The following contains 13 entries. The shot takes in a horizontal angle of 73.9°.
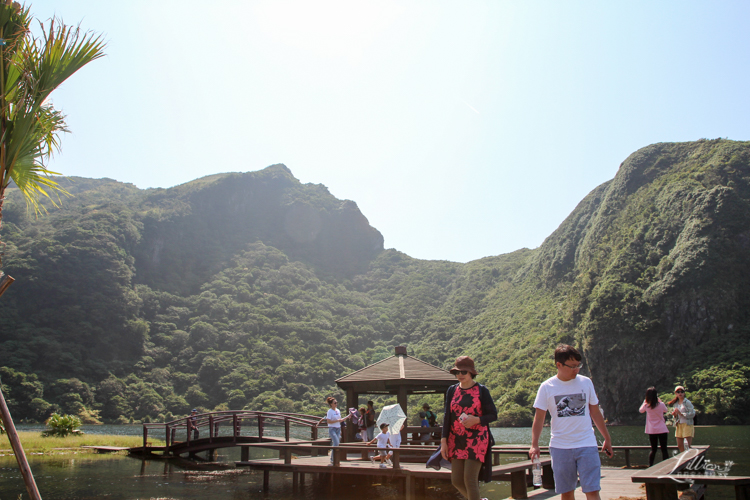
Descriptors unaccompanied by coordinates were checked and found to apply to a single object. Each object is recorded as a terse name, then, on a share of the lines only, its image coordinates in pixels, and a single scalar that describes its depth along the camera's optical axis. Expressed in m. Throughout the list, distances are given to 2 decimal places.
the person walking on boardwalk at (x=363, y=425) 14.18
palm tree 3.76
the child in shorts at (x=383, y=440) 10.82
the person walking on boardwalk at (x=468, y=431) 4.79
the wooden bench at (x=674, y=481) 5.00
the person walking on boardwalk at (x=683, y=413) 9.42
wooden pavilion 13.27
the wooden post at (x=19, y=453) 3.65
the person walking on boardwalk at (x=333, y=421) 12.48
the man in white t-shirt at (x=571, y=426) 4.30
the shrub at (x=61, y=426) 25.36
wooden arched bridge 19.03
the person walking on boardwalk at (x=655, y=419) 8.95
